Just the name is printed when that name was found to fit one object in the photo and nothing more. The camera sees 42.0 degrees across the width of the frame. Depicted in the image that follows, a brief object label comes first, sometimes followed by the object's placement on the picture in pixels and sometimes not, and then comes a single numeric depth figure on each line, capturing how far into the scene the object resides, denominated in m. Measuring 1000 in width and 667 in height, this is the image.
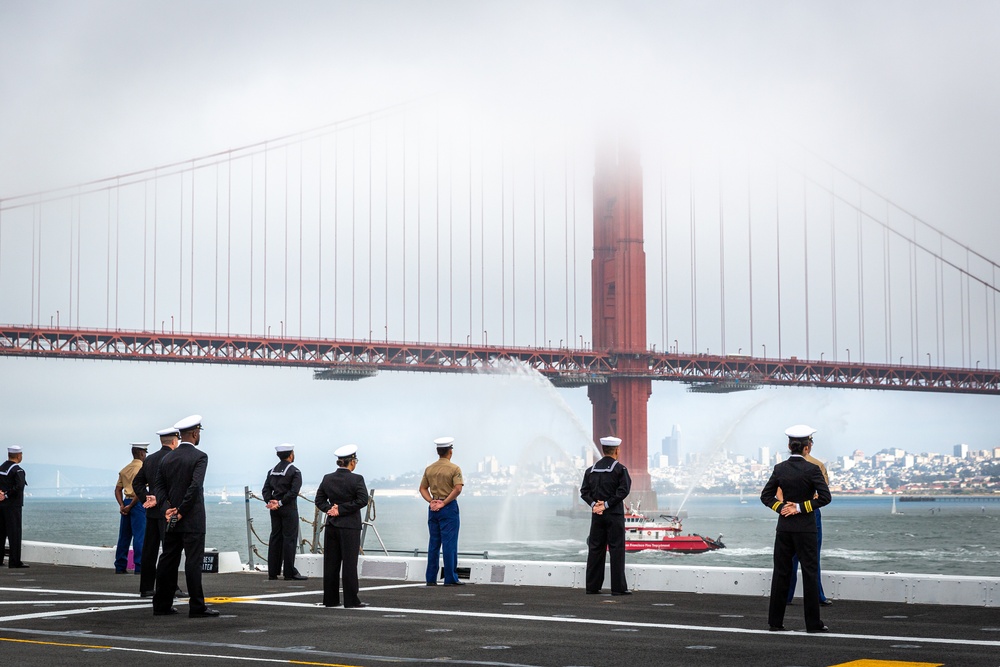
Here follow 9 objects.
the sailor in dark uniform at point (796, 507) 10.15
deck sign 16.22
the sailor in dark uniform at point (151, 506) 11.93
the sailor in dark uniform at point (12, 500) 17.34
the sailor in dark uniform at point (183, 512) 11.11
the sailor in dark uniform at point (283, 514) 14.83
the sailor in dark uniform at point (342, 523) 11.81
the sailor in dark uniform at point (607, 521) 12.84
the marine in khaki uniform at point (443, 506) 13.86
